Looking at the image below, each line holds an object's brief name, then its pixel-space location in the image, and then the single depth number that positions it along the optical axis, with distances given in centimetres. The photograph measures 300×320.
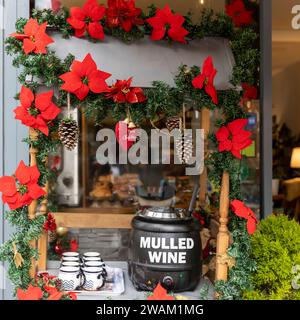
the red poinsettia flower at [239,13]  253
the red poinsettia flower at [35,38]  172
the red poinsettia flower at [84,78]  170
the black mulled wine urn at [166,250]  183
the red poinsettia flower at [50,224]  214
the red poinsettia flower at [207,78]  170
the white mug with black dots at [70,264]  198
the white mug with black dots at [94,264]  199
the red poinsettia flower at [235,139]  176
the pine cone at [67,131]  177
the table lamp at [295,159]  602
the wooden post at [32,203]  180
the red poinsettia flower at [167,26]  183
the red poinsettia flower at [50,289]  178
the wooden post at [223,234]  181
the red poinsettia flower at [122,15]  185
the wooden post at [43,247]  212
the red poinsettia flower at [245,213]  172
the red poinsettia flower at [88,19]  182
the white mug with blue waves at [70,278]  193
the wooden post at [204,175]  254
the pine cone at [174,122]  191
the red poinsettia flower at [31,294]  172
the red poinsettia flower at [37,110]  173
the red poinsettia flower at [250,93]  237
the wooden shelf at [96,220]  287
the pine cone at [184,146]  189
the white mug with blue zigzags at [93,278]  196
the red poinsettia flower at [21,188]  174
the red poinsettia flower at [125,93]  177
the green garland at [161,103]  176
